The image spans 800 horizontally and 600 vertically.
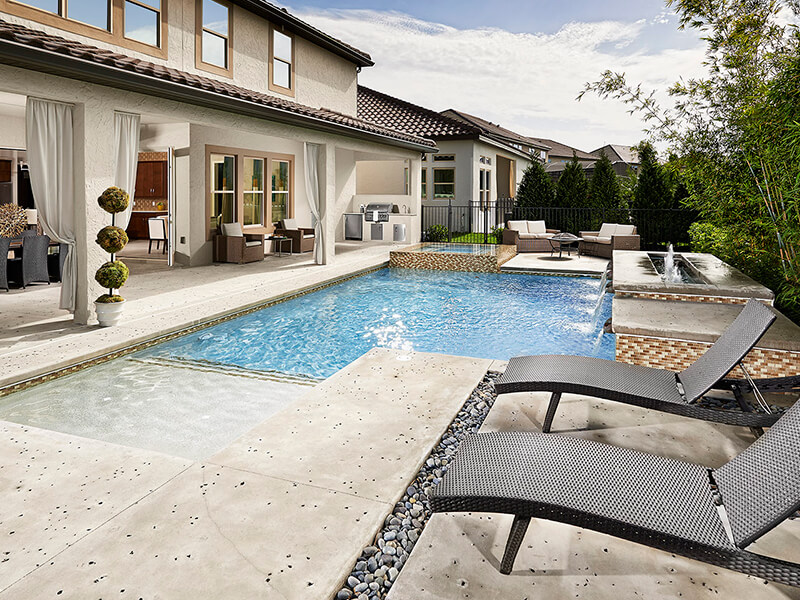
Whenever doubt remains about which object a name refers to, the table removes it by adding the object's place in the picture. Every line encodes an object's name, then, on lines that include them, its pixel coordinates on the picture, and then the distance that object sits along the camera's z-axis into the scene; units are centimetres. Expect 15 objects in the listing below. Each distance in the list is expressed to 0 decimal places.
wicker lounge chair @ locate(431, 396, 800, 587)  193
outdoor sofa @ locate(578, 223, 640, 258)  1438
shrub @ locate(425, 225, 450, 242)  1905
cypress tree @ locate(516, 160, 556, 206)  1897
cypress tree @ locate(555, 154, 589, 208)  1830
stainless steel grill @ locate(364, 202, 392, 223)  1809
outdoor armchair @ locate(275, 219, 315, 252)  1488
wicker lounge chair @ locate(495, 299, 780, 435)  323
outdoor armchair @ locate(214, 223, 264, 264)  1256
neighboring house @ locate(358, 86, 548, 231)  2050
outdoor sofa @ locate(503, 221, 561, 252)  1620
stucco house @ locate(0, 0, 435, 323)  643
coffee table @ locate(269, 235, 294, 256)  1415
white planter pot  657
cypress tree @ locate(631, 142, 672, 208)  1602
